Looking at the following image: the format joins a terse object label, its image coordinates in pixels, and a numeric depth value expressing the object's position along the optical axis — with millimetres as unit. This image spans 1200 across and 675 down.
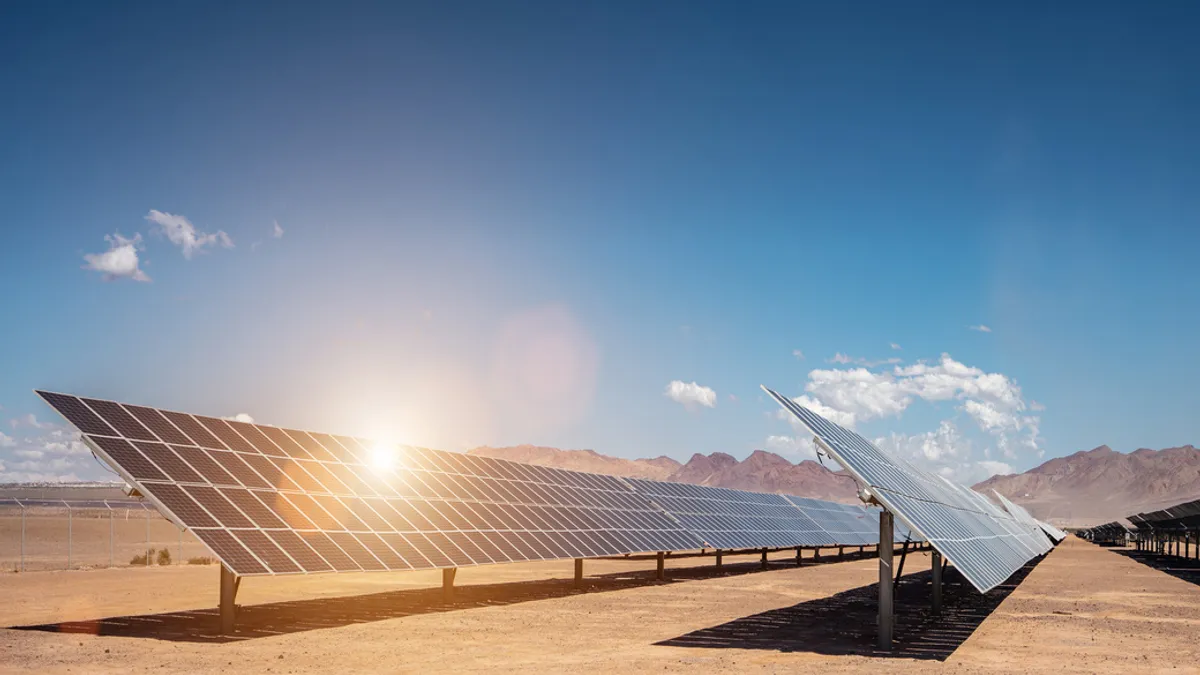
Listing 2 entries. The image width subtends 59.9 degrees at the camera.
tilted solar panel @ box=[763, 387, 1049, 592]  20148
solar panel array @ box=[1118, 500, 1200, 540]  64062
